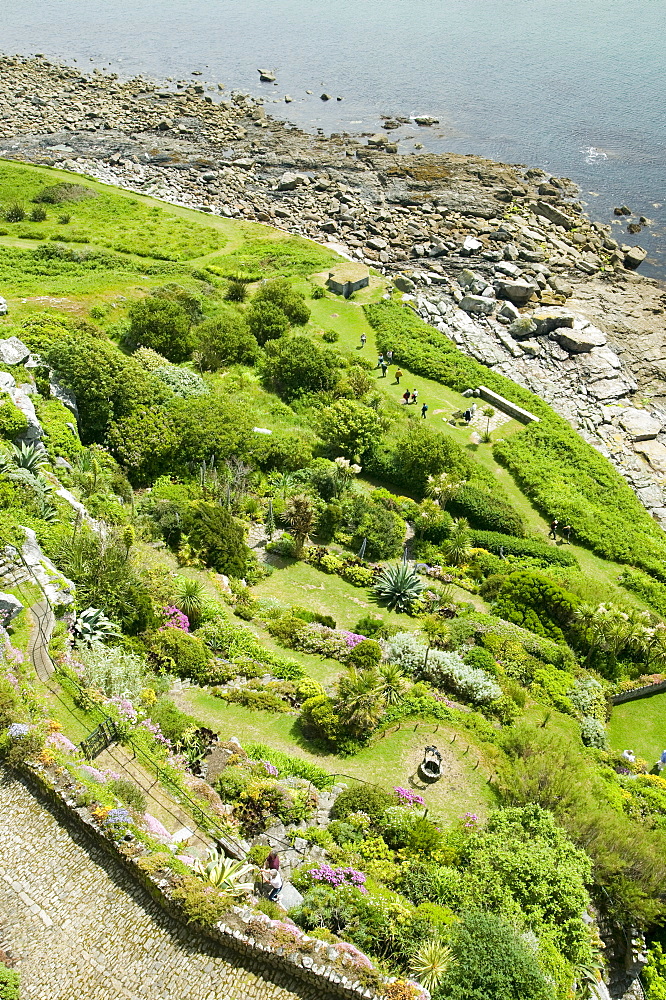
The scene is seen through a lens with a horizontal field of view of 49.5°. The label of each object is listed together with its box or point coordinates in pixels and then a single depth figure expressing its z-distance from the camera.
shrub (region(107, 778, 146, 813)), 16.72
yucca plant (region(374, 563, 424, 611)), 29.80
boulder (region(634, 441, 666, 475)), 46.94
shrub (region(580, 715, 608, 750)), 25.97
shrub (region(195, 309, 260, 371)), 44.28
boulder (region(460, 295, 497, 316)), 59.78
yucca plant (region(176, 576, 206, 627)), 25.02
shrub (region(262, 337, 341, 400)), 44.12
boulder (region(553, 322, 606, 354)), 56.28
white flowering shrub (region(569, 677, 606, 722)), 27.33
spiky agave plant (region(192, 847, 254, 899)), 15.16
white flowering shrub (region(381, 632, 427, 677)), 25.47
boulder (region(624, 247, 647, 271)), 71.88
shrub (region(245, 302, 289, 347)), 47.53
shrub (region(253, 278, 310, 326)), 50.38
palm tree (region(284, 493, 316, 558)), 31.30
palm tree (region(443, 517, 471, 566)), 34.09
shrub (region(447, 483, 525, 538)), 37.06
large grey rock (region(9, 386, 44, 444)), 29.38
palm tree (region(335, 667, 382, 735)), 21.77
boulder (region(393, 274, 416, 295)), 60.22
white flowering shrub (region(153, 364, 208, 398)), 39.12
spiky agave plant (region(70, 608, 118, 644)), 21.41
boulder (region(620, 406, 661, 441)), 49.28
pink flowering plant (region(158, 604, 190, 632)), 24.38
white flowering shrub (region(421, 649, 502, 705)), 24.88
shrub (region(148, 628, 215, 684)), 23.00
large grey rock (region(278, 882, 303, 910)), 15.82
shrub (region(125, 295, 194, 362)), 42.84
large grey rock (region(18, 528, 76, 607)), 21.91
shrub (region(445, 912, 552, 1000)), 13.98
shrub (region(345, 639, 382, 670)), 25.09
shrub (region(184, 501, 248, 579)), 29.38
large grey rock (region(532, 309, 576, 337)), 57.75
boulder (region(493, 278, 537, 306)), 61.78
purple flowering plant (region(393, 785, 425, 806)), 19.77
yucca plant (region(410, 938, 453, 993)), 14.55
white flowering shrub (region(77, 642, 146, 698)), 20.00
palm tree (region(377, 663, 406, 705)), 23.33
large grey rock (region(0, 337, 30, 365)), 33.84
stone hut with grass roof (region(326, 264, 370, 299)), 57.31
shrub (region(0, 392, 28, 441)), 28.36
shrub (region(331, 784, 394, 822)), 19.00
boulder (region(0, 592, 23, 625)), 20.70
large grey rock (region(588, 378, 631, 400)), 53.03
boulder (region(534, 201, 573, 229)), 77.56
